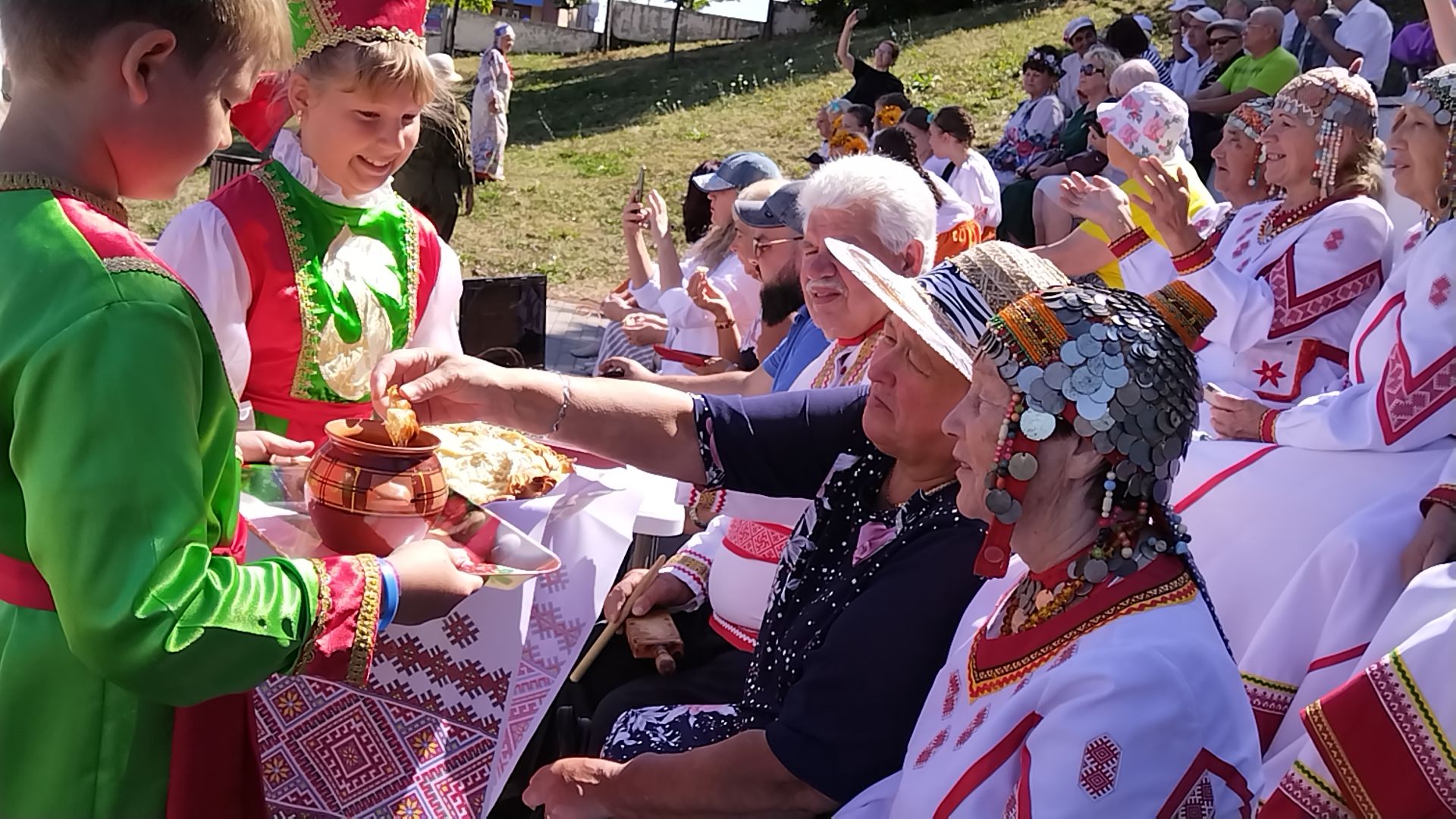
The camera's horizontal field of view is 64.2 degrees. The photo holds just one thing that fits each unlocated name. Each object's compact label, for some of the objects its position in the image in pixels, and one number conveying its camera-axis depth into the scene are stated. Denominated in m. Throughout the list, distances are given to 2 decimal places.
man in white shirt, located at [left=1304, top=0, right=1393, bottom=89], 9.63
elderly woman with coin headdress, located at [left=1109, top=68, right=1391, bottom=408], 3.91
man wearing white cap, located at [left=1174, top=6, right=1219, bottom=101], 10.59
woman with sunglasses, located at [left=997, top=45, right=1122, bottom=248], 9.05
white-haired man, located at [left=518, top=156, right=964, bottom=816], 3.04
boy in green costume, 1.34
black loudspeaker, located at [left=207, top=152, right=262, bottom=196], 6.59
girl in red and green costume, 2.66
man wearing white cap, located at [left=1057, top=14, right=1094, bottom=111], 11.95
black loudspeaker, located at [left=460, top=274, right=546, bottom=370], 4.85
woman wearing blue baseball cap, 5.79
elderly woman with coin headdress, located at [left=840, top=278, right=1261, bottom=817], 1.64
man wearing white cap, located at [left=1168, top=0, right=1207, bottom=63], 11.51
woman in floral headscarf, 5.68
